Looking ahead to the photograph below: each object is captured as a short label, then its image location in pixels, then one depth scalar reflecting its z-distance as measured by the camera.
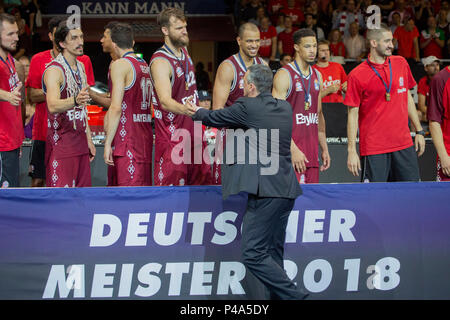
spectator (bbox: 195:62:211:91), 15.41
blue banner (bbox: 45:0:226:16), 16.05
